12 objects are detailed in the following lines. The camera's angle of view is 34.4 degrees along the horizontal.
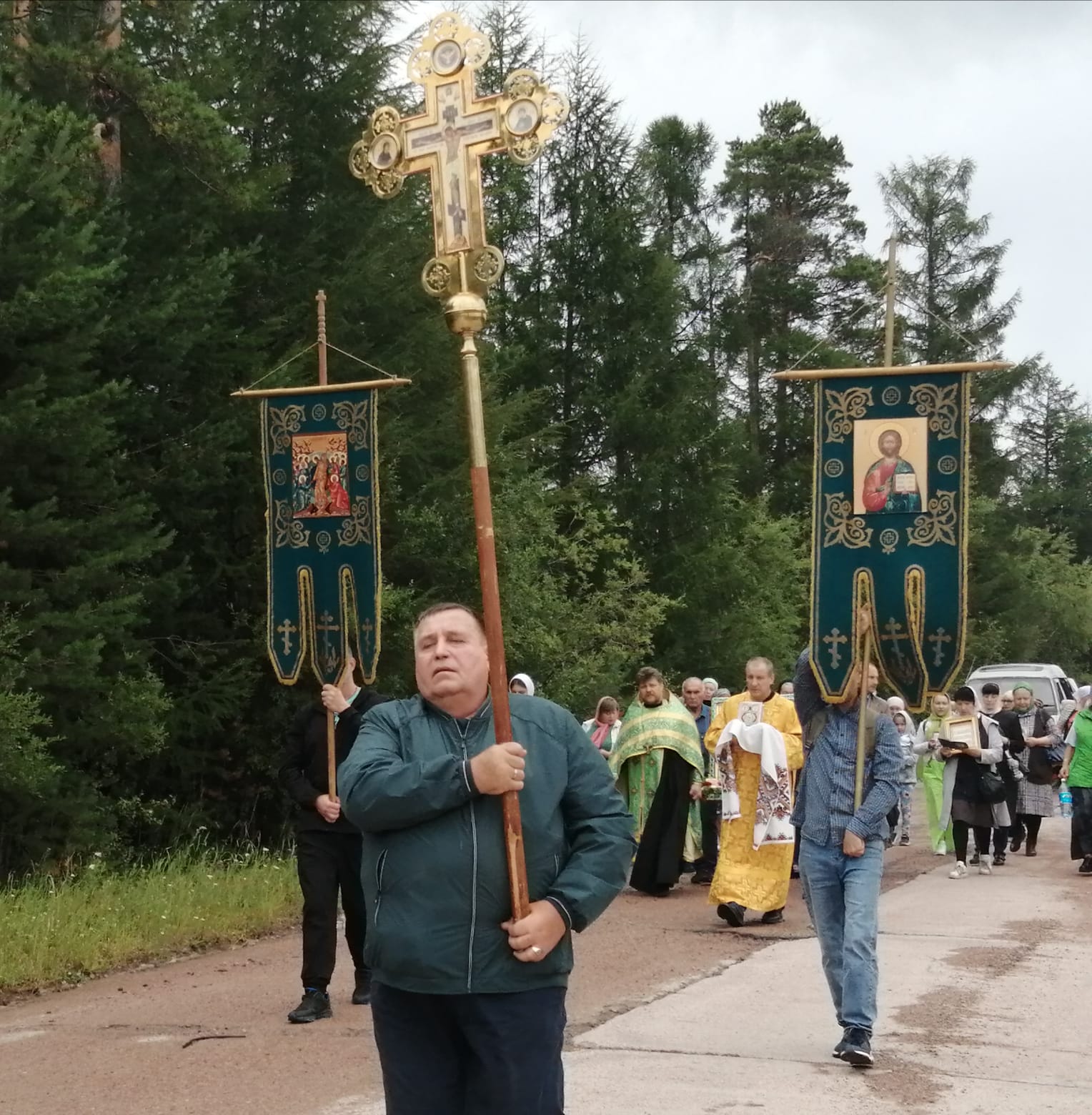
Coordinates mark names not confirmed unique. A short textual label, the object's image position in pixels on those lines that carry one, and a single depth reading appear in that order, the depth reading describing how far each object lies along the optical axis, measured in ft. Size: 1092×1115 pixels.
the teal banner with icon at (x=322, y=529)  33.88
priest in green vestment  51.62
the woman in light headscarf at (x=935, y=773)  62.54
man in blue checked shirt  25.25
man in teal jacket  13.79
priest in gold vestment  43.37
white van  108.47
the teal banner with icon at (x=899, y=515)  33.40
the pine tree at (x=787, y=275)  164.86
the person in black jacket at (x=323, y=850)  29.04
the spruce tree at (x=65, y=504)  49.75
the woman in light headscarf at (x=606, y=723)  60.85
